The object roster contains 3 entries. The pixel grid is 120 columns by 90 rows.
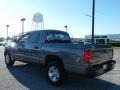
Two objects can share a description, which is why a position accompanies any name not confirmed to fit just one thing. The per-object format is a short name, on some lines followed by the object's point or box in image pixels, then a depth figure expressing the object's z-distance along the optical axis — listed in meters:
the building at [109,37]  30.12
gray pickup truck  2.80
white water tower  25.53
